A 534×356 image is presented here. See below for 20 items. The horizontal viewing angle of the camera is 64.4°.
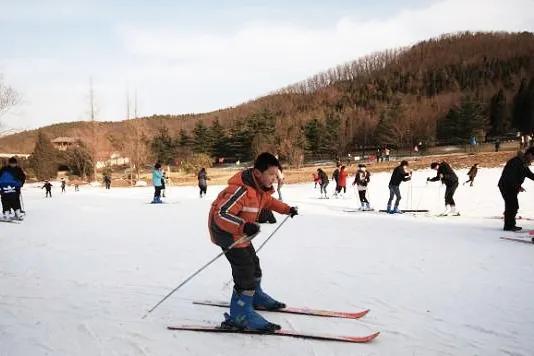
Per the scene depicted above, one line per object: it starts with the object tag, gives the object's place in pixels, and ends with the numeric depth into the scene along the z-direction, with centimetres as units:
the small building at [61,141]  10584
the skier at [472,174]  2081
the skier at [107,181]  3547
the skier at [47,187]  2568
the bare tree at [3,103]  2494
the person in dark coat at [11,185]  1171
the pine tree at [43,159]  6800
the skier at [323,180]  2122
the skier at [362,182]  1477
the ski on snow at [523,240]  752
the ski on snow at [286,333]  360
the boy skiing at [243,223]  369
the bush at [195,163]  4838
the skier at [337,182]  1973
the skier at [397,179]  1340
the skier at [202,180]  2036
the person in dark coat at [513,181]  885
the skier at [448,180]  1185
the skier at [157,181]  1695
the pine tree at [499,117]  6272
